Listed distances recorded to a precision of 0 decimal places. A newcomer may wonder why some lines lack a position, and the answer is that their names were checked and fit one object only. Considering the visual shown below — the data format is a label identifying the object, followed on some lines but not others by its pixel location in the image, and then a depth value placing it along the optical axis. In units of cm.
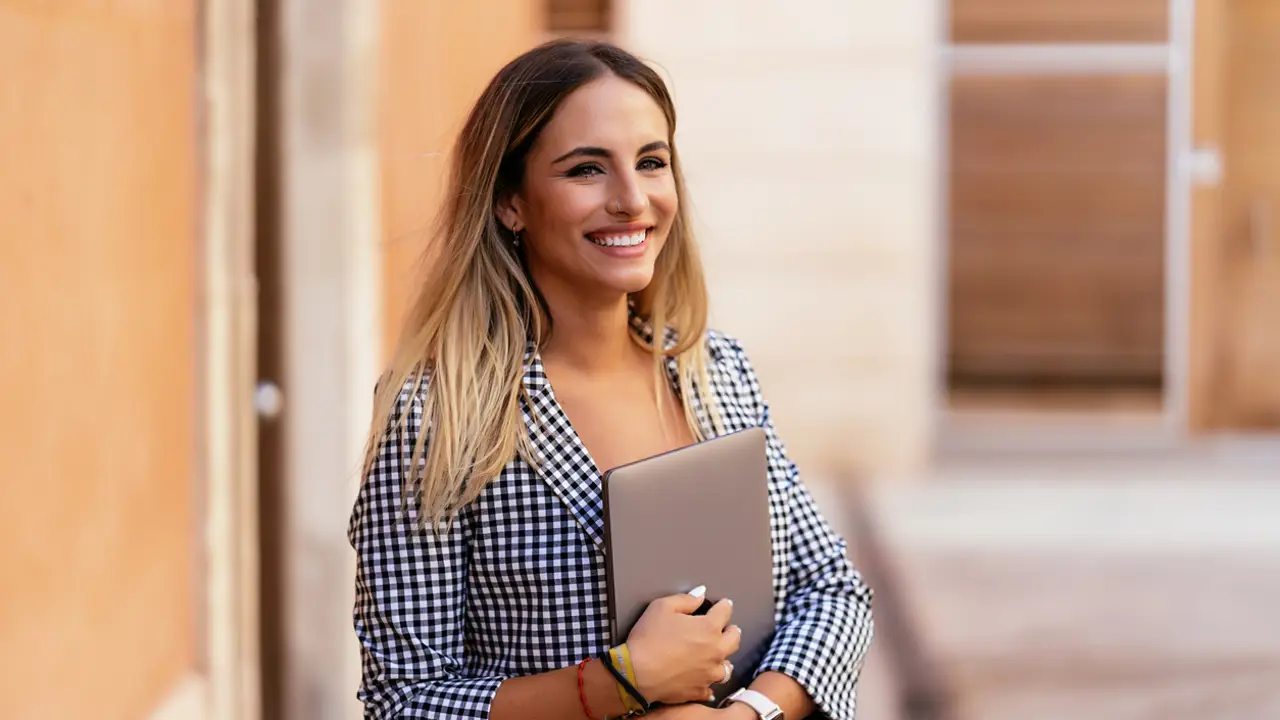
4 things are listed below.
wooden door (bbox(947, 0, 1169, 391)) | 1307
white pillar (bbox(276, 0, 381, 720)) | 628
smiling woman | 255
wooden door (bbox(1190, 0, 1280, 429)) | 1256
